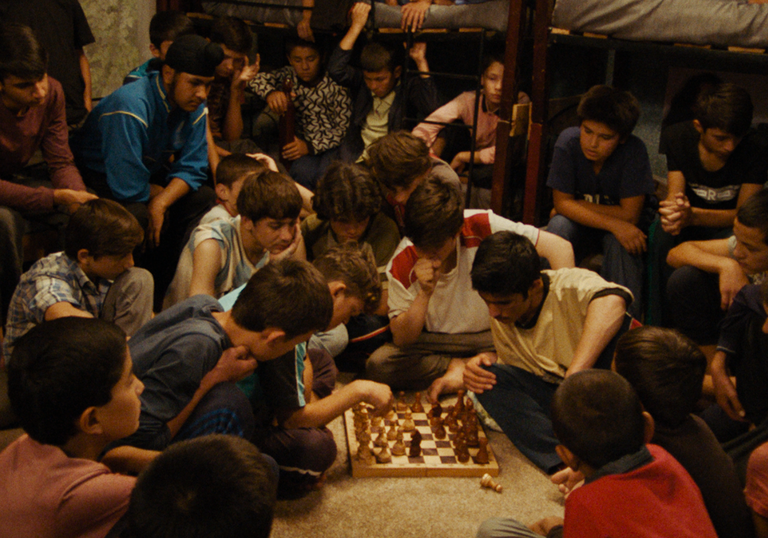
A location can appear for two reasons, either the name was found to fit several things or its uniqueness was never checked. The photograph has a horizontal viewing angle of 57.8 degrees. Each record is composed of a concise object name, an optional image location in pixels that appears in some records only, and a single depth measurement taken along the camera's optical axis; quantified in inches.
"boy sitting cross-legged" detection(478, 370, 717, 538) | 62.7
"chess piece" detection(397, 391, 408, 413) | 116.7
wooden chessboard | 100.0
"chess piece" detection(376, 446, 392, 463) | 101.1
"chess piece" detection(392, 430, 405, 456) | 102.5
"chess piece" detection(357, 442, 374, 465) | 100.6
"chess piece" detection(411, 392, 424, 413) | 117.0
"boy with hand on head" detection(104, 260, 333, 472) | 74.8
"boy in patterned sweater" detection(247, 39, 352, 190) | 187.5
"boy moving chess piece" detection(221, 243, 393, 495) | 90.5
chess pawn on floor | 98.0
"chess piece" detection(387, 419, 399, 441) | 106.5
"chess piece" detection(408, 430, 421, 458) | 103.0
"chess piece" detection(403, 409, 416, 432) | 108.8
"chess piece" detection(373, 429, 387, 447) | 104.0
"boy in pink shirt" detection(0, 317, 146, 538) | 58.7
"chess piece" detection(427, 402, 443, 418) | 113.5
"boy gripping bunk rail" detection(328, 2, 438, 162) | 177.3
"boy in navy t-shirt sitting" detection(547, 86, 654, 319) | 138.4
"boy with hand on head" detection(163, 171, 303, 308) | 114.9
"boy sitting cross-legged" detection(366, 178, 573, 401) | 115.5
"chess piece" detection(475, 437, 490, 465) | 102.3
